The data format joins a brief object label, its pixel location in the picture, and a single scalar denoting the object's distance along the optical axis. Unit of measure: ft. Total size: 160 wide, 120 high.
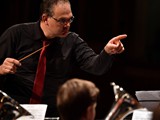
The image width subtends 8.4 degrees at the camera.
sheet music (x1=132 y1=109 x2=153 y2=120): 22.62
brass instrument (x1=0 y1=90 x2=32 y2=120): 21.66
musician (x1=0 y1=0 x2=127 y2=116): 24.46
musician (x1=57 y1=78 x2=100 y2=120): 20.64
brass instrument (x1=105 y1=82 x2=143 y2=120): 21.50
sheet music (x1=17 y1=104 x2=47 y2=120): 22.67
